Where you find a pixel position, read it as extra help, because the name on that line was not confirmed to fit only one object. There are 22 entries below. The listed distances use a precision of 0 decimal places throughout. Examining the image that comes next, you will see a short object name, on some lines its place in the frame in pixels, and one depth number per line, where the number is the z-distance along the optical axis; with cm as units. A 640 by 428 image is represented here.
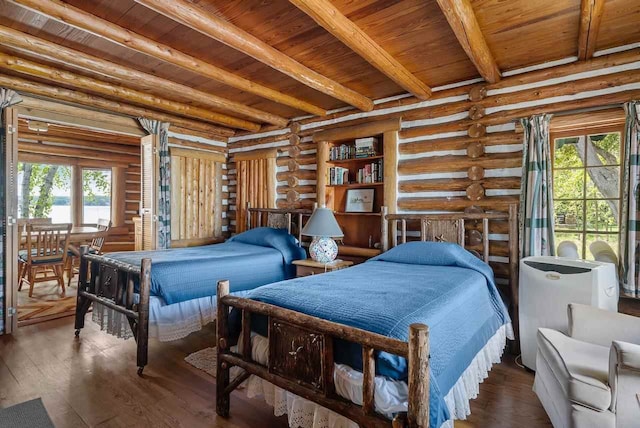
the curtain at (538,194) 312
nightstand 388
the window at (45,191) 735
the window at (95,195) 796
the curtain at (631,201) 274
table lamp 392
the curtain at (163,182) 490
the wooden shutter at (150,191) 486
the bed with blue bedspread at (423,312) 162
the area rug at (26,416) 213
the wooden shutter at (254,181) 538
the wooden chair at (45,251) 493
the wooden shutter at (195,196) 527
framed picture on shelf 446
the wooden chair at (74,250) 584
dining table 590
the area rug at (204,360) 289
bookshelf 411
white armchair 161
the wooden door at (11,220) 366
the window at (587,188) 309
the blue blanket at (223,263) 319
